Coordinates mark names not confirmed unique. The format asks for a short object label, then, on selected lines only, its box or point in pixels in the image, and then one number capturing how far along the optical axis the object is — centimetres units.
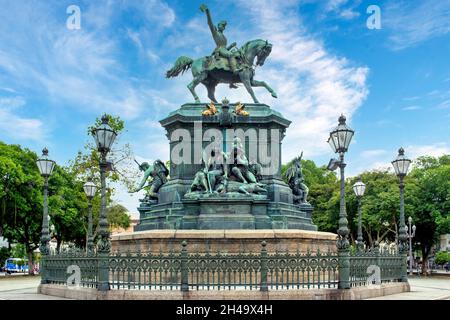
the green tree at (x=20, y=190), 4028
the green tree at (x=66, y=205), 4666
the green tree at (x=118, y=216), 5456
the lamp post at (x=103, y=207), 1480
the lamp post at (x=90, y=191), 2354
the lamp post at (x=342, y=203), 1501
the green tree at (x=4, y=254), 5497
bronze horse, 2559
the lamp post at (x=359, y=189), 2519
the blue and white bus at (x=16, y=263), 7094
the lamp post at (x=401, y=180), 1977
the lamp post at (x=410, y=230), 4419
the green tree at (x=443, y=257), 5804
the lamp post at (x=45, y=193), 1916
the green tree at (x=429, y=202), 4456
